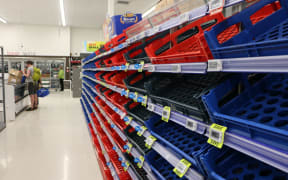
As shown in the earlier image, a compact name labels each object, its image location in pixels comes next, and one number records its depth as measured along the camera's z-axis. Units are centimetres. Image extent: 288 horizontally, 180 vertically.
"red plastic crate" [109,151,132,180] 221
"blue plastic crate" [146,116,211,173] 100
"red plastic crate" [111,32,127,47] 257
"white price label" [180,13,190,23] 103
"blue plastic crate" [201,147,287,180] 83
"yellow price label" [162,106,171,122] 121
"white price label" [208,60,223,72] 79
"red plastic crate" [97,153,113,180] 281
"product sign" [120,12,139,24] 349
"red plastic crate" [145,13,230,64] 90
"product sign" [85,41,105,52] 825
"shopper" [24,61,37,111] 752
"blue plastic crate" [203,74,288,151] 67
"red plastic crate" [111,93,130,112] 262
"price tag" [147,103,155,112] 142
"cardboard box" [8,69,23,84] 703
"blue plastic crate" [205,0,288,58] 67
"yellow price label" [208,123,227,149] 79
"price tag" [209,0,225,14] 81
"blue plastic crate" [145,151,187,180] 135
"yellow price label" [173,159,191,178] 100
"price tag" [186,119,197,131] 96
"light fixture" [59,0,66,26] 958
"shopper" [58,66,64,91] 1421
